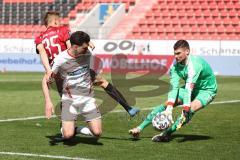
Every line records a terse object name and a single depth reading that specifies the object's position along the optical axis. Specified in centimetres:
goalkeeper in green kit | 1930
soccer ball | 1887
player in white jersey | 1917
